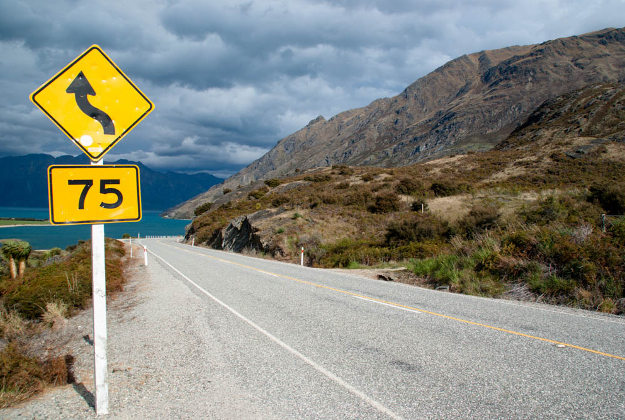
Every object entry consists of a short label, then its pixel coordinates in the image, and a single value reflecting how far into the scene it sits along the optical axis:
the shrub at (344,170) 49.89
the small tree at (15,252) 16.50
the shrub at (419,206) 24.33
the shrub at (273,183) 54.99
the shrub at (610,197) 18.52
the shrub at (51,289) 8.22
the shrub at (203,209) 69.22
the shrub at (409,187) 31.64
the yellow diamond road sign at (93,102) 3.29
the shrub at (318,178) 46.97
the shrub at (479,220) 16.62
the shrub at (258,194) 50.25
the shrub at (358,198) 29.77
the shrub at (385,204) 27.11
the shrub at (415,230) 17.16
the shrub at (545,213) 16.56
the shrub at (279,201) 35.86
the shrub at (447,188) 30.22
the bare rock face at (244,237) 26.25
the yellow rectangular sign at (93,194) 3.07
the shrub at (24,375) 3.70
